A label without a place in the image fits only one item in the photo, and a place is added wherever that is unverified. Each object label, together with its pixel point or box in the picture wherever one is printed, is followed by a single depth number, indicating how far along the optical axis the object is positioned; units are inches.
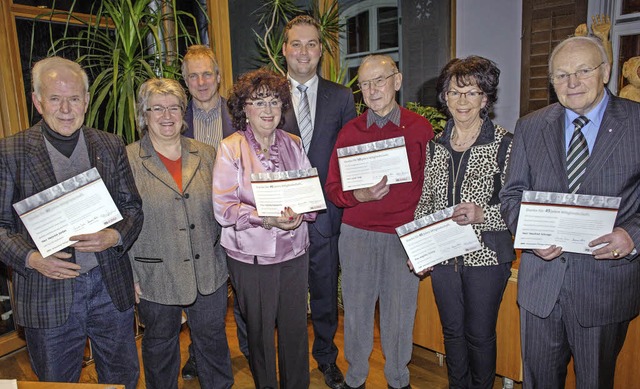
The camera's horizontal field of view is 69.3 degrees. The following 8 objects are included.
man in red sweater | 87.3
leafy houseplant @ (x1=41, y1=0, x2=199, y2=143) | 100.5
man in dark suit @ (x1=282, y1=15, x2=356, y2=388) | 100.1
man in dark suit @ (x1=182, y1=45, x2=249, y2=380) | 104.7
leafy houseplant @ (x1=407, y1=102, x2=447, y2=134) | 138.4
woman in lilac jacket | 80.5
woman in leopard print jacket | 77.2
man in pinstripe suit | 63.4
